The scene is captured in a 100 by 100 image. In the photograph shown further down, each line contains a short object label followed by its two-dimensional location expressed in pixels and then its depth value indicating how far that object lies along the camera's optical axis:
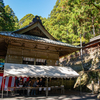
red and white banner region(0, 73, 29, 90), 8.39
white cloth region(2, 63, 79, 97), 7.19
